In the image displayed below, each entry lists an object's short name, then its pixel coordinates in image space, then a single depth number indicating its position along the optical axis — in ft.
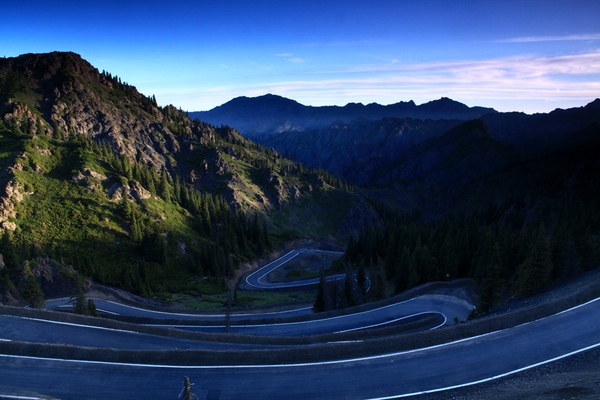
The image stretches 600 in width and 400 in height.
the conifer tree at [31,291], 153.99
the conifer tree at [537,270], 136.05
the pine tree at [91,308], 154.06
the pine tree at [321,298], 182.39
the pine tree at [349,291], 186.19
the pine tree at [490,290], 136.15
